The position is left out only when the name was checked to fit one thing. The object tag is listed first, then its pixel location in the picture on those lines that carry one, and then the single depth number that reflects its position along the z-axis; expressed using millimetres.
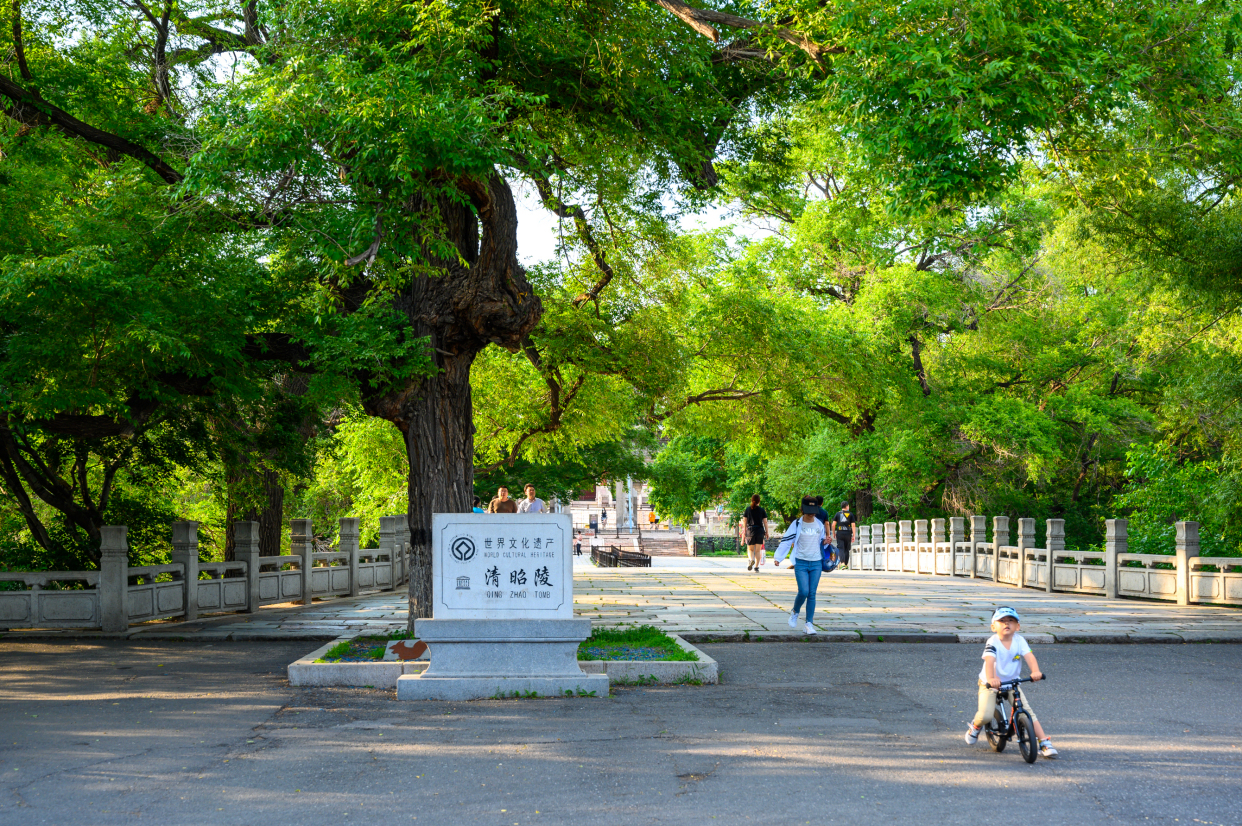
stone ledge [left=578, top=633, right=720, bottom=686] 10031
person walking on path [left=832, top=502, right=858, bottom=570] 34453
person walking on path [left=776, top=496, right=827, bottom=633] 12859
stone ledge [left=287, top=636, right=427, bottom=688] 9906
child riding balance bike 6805
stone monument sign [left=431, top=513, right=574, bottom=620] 9500
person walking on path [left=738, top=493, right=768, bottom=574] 29297
